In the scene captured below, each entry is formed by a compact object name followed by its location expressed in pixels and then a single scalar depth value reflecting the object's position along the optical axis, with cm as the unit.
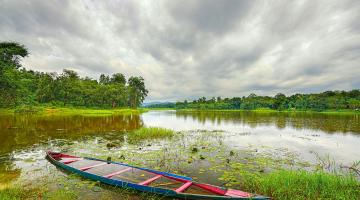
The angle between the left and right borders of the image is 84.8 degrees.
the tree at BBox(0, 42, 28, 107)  1731
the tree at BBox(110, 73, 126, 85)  12192
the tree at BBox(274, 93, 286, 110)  12444
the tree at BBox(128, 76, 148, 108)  11025
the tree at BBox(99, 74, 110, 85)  12481
